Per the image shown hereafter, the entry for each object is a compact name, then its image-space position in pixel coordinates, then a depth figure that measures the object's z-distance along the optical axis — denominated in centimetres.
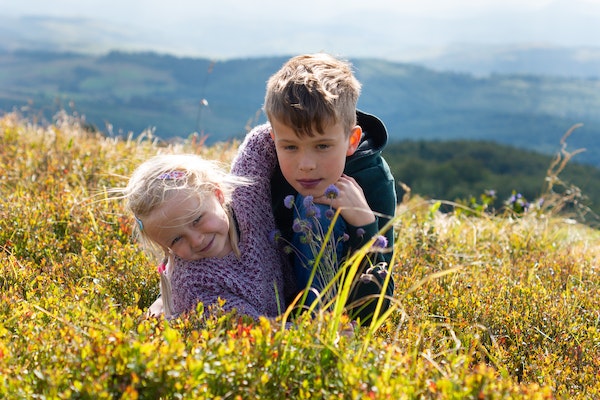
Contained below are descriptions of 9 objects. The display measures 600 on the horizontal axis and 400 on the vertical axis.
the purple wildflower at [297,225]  344
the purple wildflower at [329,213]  346
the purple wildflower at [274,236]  403
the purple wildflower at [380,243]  344
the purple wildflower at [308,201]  348
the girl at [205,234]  371
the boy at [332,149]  348
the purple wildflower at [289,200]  351
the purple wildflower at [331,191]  350
